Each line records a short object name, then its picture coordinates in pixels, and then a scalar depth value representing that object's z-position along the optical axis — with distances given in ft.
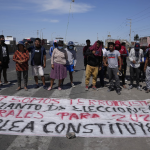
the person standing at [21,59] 22.61
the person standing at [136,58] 23.75
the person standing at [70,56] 24.99
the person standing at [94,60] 22.97
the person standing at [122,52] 25.08
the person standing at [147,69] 22.65
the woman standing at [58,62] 22.88
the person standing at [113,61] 22.51
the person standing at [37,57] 23.03
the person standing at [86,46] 32.58
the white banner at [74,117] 12.37
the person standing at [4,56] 25.80
